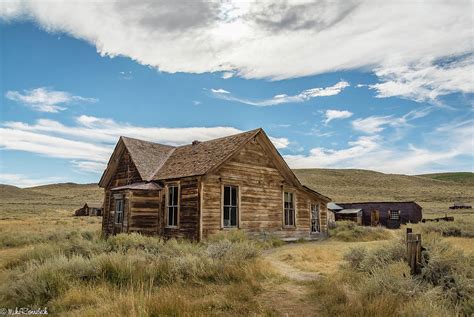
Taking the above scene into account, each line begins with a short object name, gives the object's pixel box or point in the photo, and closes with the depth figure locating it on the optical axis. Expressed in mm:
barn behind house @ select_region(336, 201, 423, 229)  31125
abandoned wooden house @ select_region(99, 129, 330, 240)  14156
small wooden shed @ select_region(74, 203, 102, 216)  47875
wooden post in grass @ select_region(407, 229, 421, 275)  6863
